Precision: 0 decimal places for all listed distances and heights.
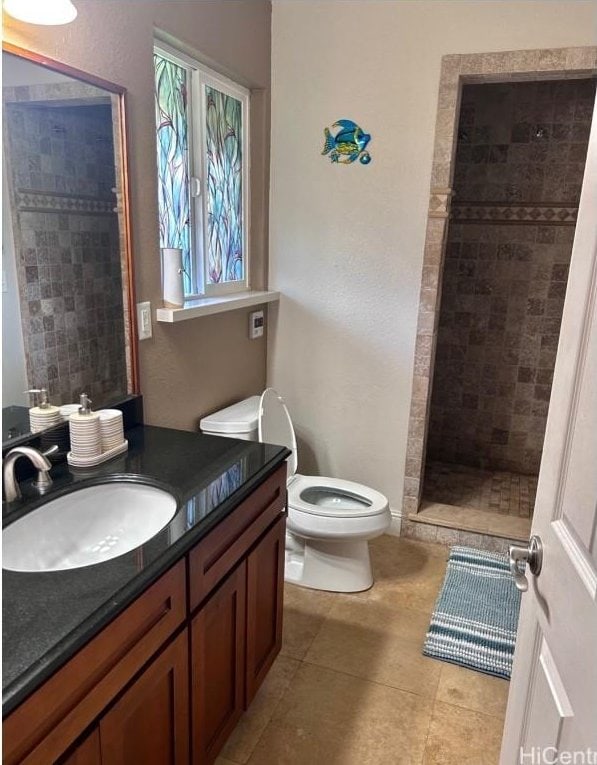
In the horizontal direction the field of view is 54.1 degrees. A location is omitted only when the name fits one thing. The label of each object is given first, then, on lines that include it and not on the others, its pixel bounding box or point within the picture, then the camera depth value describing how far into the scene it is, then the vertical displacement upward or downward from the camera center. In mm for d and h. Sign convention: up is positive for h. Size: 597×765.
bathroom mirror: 1498 -62
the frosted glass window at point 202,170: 2273 +220
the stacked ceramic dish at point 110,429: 1723 -602
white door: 888 -521
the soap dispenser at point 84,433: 1640 -586
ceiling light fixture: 1378 +476
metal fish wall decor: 2756 +391
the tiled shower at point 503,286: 3406 -316
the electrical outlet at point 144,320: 2053 -342
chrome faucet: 1348 -594
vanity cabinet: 989 -919
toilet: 2461 -1199
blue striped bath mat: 2213 -1538
